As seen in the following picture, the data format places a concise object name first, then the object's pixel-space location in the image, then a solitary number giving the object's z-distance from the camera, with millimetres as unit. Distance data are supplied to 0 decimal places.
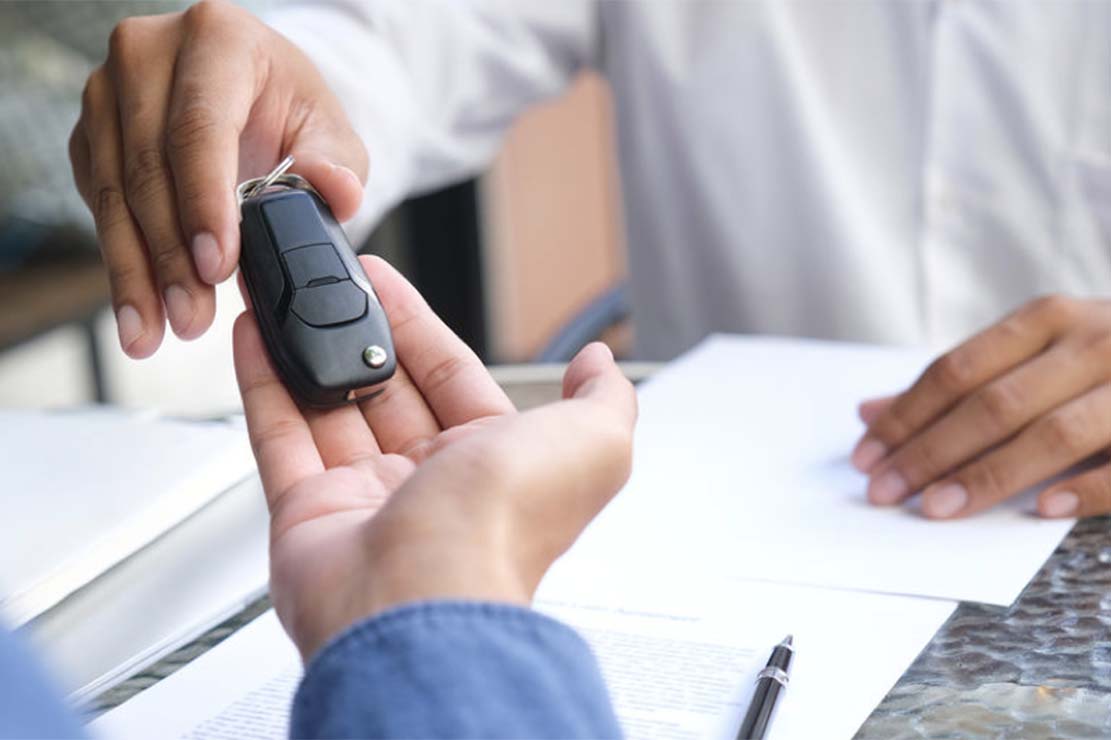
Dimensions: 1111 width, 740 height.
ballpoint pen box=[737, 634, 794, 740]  480
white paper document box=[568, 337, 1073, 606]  632
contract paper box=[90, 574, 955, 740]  507
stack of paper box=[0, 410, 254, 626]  622
